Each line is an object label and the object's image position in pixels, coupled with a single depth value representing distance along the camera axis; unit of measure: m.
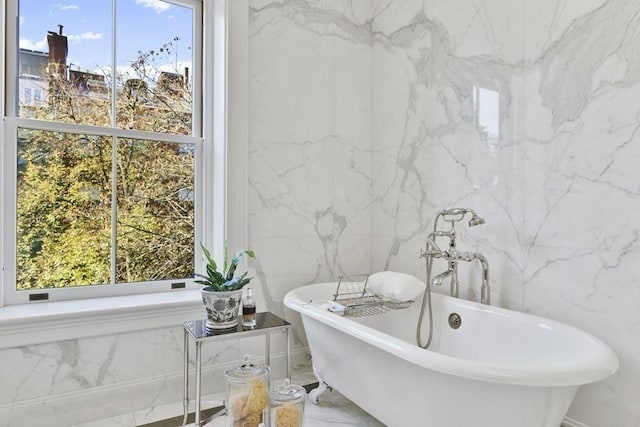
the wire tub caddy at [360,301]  2.07
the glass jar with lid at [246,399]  1.49
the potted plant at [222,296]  1.78
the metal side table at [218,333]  1.66
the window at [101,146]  2.00
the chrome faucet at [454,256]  1.96
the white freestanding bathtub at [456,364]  1.21
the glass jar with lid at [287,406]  1.45
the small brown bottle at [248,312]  1.85
